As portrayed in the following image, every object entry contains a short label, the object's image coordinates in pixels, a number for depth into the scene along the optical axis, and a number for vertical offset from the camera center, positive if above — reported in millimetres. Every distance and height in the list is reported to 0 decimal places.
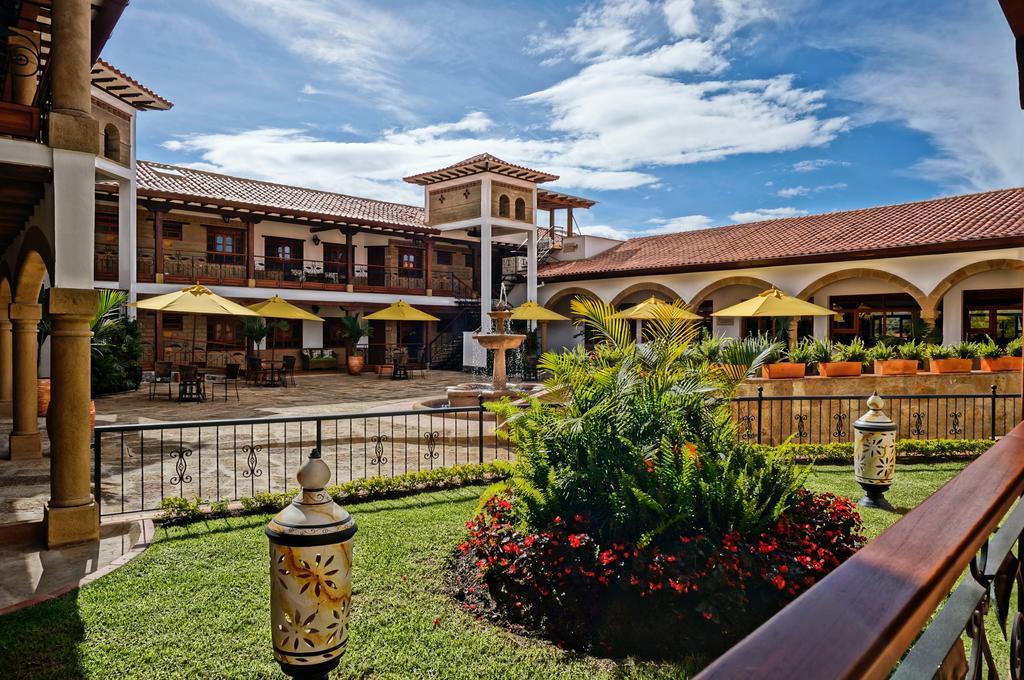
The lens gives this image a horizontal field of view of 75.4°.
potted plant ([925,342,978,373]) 13086 -354
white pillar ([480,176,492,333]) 24828 +3322
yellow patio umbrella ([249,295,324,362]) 18594 +890
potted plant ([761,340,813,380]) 13273 -524
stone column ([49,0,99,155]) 5742 +2328
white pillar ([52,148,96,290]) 5797 +1086
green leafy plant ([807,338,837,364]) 13508 -269
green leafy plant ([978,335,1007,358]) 13297 -233
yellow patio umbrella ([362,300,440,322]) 21469 +870
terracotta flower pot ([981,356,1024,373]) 12977 -498
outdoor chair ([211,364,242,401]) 18031 -917
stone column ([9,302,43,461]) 8734 -515
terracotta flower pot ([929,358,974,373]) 13078 -503
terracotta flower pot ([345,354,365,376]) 22172 -787
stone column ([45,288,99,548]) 5852 -786
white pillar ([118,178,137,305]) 17250 +2753
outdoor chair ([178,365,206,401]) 14375 -983
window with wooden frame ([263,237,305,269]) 23703 +3275
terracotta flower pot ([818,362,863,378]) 13234 -586
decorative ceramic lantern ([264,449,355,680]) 2715 -983
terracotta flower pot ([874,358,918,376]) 13188 -545
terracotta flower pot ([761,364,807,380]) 13273 -624
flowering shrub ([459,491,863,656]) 4133 -1579
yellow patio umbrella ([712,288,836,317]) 15906 +795
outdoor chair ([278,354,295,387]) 18592 -902
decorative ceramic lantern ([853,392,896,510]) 7340 -1271
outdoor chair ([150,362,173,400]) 15594 -716
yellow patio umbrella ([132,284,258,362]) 14844 +864
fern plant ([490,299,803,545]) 4582 -856
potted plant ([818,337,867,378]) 13250 -449
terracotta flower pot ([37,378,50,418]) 11023 -849
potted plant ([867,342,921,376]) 13203 -393
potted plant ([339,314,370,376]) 21828 +151
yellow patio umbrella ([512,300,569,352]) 21812 +912
